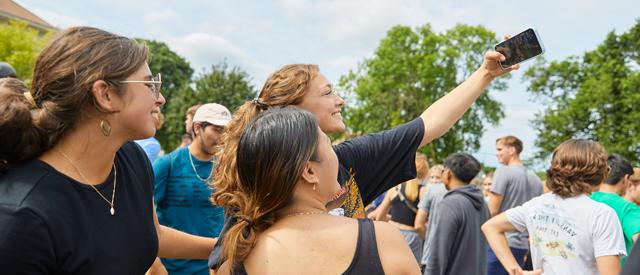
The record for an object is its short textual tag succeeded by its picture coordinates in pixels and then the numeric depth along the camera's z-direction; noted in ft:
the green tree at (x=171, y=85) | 145.79
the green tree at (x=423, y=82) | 134.41
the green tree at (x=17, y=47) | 89.40
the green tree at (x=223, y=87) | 132.77
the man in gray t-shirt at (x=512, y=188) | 21.95
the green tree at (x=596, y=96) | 102.89
